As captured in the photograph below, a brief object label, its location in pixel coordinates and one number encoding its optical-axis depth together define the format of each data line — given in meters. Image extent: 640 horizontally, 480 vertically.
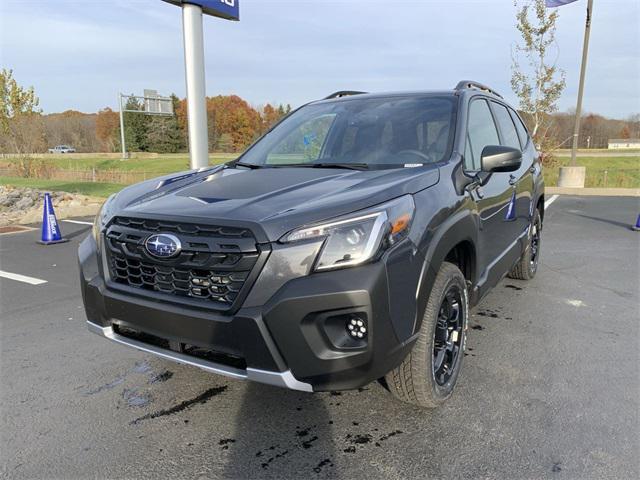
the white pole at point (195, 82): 9.13
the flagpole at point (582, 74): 16.53
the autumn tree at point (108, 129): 92.25
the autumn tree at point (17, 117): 22.31
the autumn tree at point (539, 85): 17.35
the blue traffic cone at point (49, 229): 7.95
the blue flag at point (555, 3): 16.14
